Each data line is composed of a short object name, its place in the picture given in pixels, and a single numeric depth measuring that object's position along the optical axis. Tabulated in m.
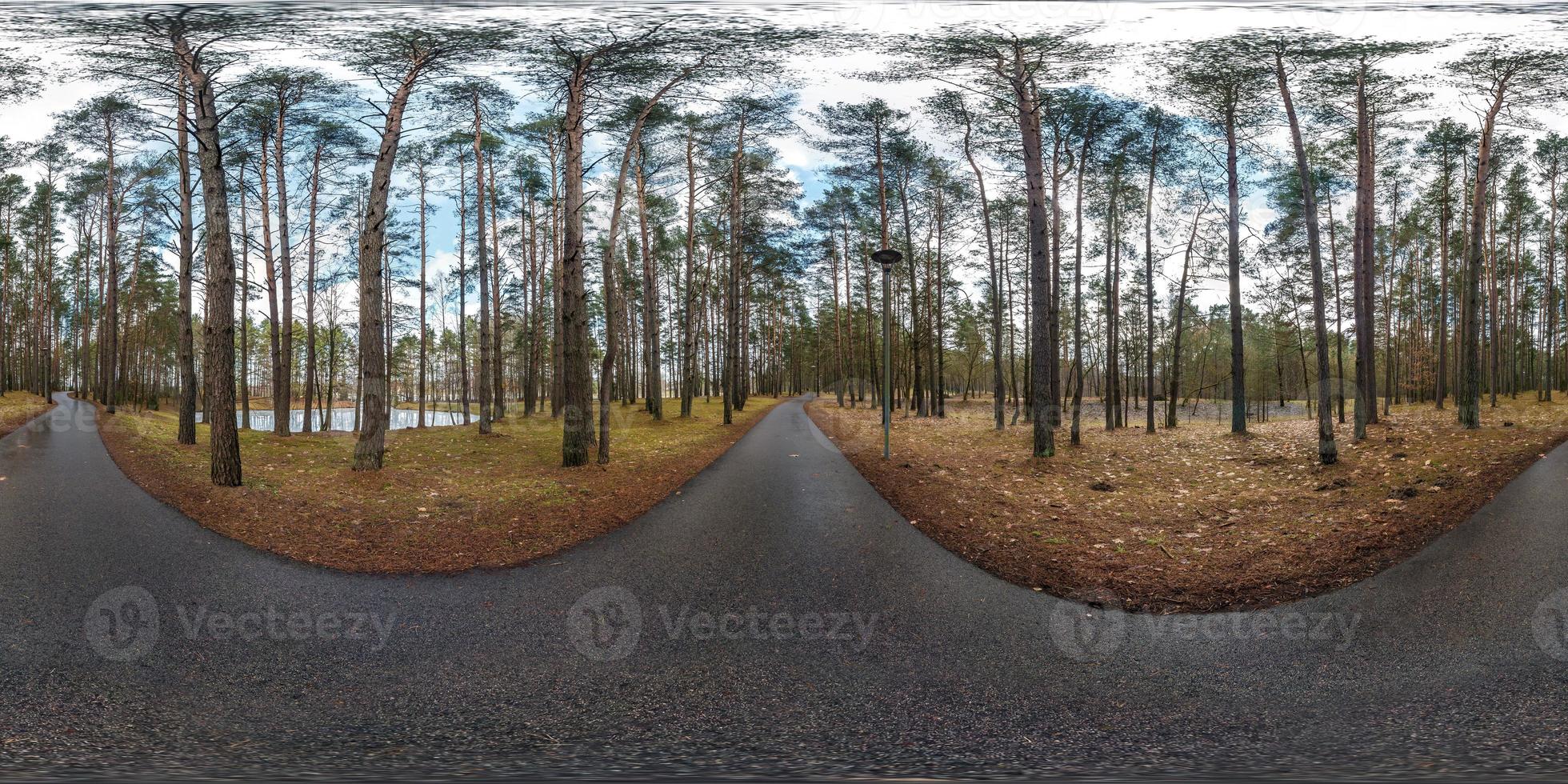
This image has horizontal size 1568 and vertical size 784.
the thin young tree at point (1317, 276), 10.88
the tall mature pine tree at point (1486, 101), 11.20
